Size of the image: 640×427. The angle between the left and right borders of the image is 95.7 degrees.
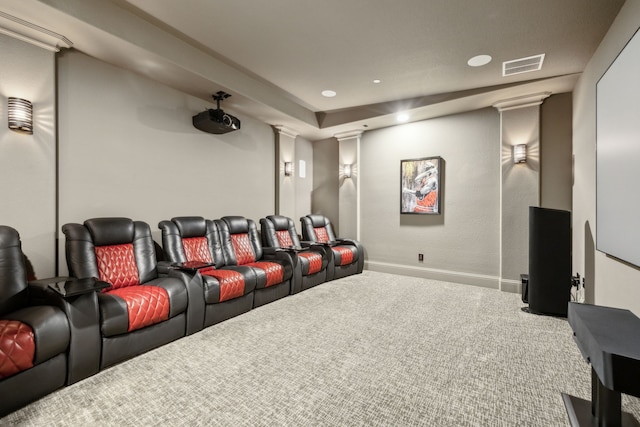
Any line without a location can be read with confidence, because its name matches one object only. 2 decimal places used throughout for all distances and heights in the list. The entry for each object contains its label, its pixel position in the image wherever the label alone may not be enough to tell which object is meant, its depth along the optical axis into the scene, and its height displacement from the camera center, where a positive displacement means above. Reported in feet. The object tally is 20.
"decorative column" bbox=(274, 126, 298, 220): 18.33 +2.48
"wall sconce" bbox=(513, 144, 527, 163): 13.72 +2.75
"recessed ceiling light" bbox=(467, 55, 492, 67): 10.96 +5.84
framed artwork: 16.55 +1.48
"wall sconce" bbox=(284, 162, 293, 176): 18.85 +2.76
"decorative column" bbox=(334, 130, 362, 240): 19.54 +1.75
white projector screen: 5.94 +1.27
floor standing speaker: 10.61 -1.86
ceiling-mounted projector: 12.71 +4.08
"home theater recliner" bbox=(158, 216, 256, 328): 9.72 -2.20
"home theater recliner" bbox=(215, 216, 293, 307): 11.82 -2.20
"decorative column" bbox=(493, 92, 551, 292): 13.69 +1.41
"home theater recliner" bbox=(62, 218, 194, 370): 7.27 -2.27
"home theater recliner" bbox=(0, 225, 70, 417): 5.48 -2.60
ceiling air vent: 10.97 +5.76
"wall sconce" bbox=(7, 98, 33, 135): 8.13 +2.76
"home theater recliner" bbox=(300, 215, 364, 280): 16.28 -2.15
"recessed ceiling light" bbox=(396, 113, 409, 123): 16.22 +5.42
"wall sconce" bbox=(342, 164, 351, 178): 19.80 +2.77
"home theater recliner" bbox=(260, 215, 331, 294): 13.73 -2.12
